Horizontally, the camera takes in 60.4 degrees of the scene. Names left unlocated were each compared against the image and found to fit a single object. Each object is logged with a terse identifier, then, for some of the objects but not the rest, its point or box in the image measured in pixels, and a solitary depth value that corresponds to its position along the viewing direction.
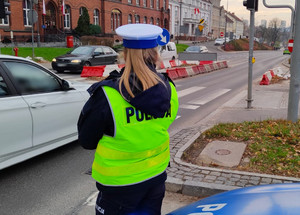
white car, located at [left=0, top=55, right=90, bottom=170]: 3.32
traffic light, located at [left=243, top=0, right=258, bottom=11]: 6.59
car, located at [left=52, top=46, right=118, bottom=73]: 14.68
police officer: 1.50
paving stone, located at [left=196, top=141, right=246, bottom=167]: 3.94
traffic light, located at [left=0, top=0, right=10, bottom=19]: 8.60
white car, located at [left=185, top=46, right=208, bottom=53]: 26.71
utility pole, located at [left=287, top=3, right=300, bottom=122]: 4.88
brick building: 26.58
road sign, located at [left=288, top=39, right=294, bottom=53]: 10.80
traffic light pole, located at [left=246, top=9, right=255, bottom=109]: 6.71
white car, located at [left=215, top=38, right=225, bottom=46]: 59.73
